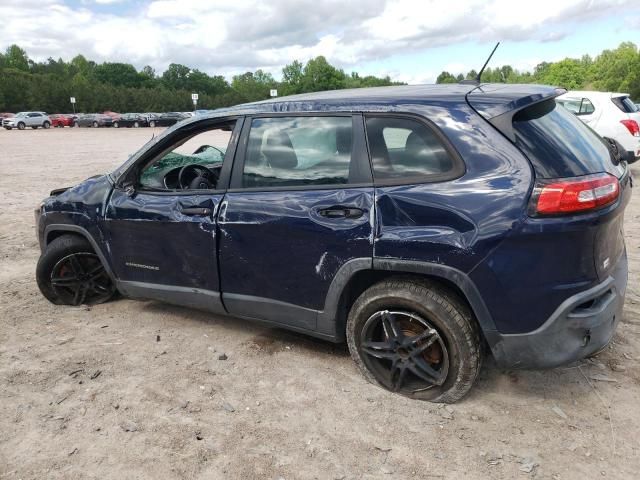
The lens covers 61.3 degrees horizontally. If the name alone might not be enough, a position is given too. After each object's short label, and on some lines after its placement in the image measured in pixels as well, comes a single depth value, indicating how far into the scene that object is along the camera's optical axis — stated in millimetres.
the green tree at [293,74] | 120875
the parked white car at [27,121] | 45906
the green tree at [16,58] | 109312
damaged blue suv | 2652
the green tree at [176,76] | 118444
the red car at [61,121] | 51938
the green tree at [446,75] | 102500
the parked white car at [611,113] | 10398
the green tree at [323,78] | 107688
